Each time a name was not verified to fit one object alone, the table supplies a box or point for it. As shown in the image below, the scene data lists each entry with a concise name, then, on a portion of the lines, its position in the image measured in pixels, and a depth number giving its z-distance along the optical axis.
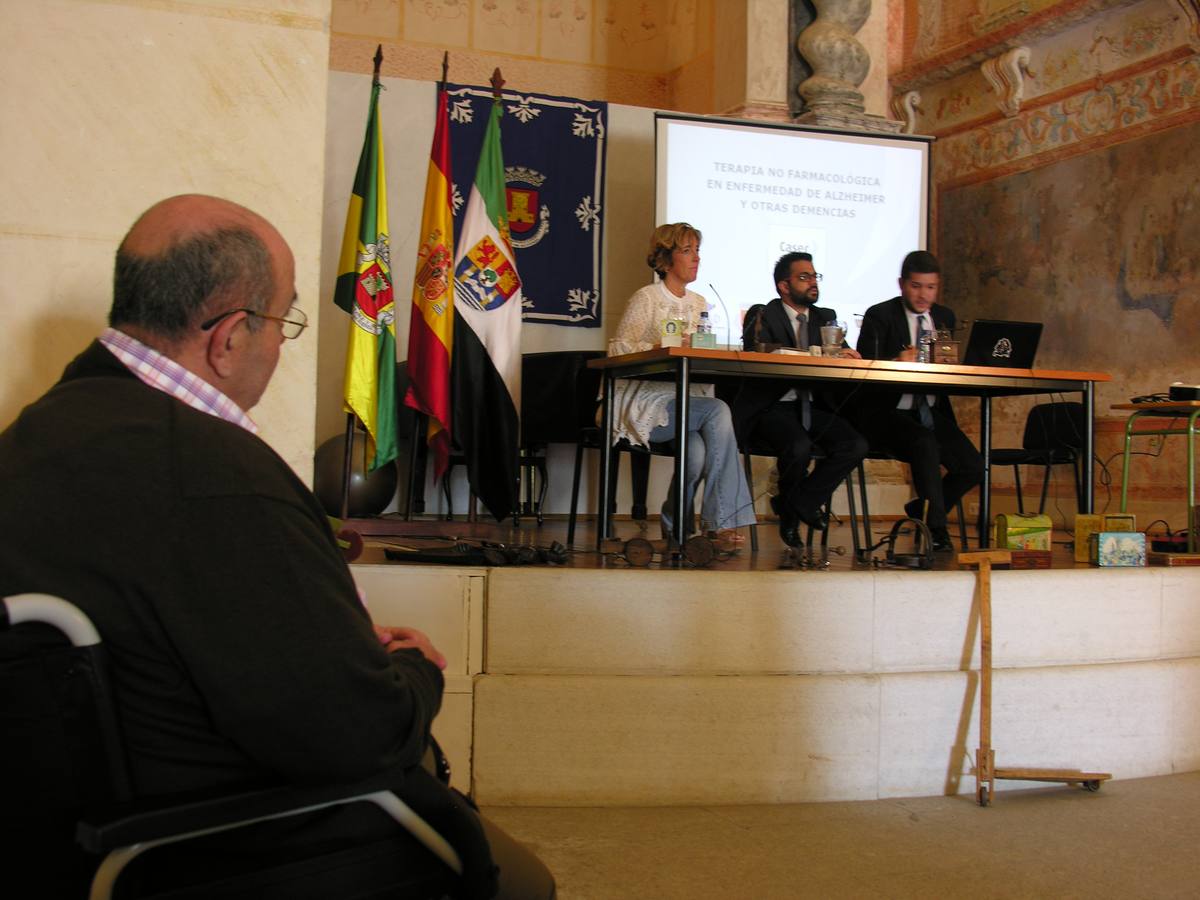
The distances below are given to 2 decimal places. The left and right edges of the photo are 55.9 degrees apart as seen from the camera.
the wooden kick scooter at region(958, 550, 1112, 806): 3.35
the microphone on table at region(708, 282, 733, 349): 6.59
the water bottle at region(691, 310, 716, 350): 4.23
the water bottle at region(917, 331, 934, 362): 4.61
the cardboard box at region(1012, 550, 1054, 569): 3.81
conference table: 4.05
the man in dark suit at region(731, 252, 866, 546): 4.69
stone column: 7.43
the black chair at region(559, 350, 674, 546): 4.66
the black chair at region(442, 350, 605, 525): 5.80
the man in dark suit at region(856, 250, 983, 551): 4.93
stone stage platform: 3.19
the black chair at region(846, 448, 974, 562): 4.76
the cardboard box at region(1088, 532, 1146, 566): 3.94
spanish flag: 5.10
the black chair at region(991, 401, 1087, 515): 5.86
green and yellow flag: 4.91
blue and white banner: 6.86
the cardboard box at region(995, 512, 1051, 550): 3.91
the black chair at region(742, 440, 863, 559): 4.68
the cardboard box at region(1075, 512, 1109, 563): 4.12
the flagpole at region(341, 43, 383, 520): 4.79
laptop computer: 4.70
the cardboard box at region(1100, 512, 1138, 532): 4.12
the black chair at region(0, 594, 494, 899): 1.09
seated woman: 4.50
